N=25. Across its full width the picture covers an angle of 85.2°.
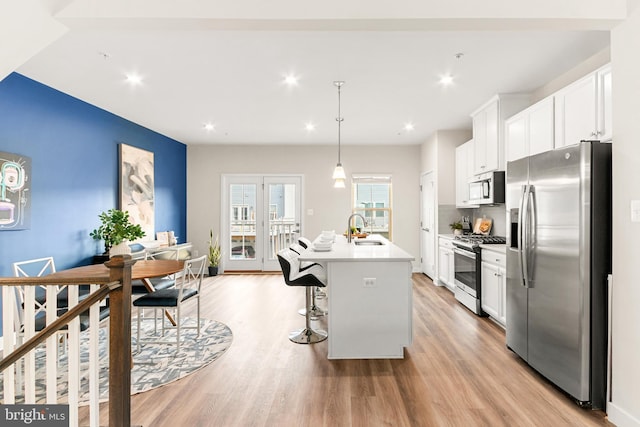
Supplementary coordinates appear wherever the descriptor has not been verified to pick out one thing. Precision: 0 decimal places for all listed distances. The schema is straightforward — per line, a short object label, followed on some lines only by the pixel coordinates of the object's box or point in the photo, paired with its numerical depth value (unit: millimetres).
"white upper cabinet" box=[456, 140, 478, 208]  5148
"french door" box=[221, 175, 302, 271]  7203
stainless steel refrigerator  2213
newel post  1793
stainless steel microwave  4367
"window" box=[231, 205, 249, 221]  7250
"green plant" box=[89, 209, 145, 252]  4307
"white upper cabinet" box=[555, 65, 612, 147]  2666
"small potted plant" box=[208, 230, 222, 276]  6938
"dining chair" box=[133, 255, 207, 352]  3102
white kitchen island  2941
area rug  2566
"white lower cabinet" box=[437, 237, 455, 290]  5148
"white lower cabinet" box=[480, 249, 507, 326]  3617
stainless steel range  4152
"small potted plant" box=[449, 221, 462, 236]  5424
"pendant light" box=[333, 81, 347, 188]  4223
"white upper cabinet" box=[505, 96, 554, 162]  3314
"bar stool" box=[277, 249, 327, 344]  3188
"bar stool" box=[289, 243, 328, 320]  3758
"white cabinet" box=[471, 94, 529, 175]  4148
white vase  4039
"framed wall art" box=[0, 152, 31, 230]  3260
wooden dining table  2931
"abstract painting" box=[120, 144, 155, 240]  5055
